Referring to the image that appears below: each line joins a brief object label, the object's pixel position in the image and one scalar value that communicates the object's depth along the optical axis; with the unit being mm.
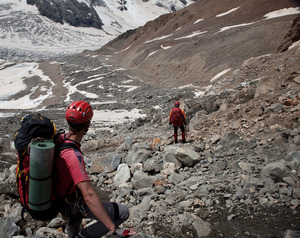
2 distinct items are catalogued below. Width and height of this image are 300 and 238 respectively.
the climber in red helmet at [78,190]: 2426
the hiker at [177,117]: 8859
